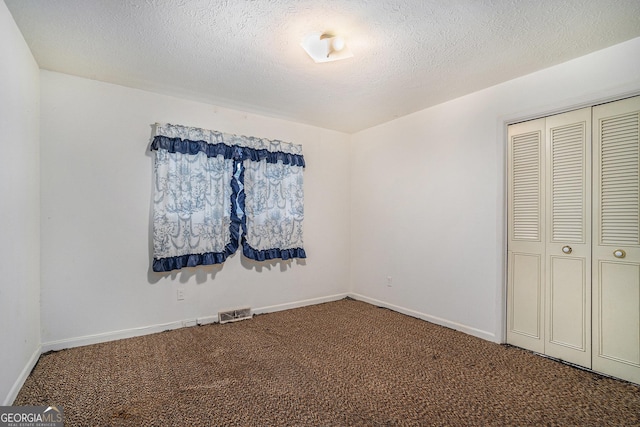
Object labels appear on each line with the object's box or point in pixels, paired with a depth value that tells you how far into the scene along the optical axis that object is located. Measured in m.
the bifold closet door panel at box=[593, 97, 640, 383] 2.28
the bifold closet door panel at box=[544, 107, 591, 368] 2.51
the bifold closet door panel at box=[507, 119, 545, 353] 2.78
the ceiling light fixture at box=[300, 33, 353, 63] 2.21
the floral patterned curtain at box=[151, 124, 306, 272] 3.21
